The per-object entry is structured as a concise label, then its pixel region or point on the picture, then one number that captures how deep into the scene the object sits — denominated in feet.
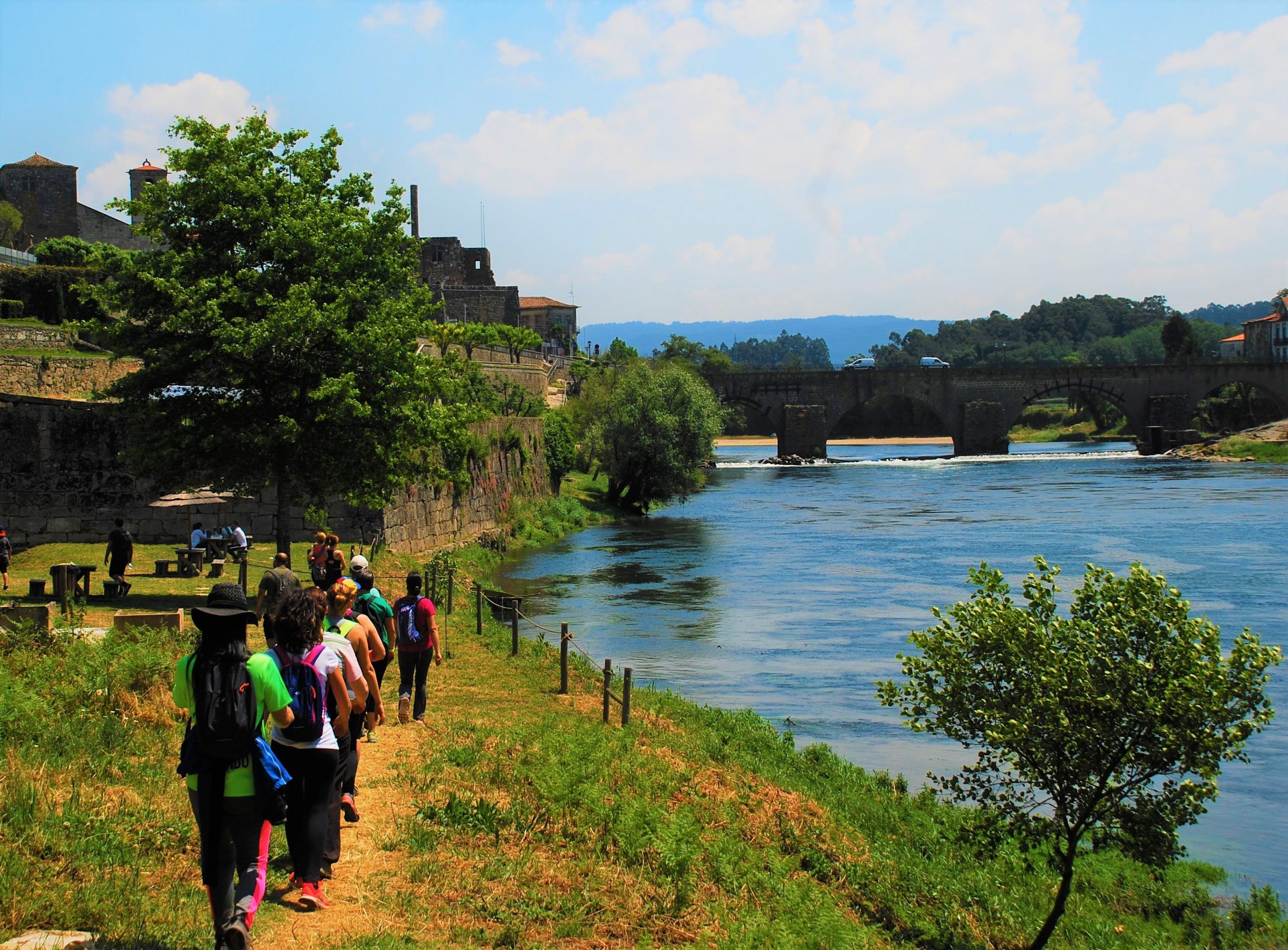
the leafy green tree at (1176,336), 468.54
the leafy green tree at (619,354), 331.94
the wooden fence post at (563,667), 50.11
